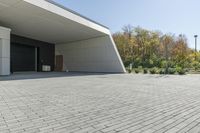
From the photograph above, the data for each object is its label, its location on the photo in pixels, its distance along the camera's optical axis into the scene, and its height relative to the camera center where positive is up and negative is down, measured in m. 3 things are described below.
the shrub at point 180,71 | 17.44 -0.38
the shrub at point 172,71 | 18.15 -0.39
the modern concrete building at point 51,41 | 11.06 +3.50
